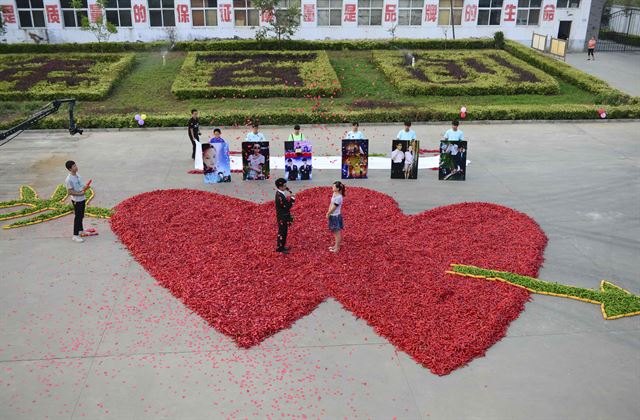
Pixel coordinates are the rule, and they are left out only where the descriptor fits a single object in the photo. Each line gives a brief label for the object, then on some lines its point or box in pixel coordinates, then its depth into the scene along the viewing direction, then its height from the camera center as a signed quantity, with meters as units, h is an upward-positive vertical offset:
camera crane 13.81 -2.93
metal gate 41.47 -2.22
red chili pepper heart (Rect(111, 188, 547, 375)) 9.62 -4.92
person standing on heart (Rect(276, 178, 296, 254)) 11.60 -4.00
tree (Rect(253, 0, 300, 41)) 33.88 -1.30
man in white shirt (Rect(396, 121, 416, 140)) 16.45 -3.63
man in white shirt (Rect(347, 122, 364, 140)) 16.44 -3.65
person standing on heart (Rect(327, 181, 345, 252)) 11.48 -4.03
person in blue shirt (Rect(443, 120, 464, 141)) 16.30 -3.55
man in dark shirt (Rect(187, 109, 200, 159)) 17.70 -3.81
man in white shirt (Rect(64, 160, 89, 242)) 12.27 -4.09
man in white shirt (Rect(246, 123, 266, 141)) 16.36 -3.71
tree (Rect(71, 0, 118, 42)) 34.12 -1.95
